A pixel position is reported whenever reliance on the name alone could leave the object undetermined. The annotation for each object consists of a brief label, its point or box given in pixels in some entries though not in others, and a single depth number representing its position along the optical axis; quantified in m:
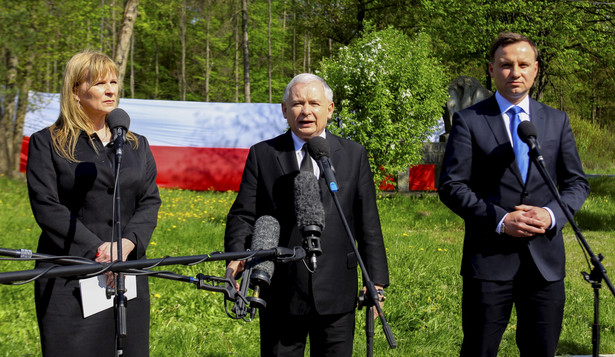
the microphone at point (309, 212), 2.17
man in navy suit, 2.94
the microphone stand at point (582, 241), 2.38
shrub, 12.00
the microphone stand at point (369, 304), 1.91
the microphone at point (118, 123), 2.37
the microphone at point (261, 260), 2.14
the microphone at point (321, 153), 2.21
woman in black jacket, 2.77
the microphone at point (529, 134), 2.58
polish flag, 16.36
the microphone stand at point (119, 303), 1.96
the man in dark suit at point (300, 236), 2.85
